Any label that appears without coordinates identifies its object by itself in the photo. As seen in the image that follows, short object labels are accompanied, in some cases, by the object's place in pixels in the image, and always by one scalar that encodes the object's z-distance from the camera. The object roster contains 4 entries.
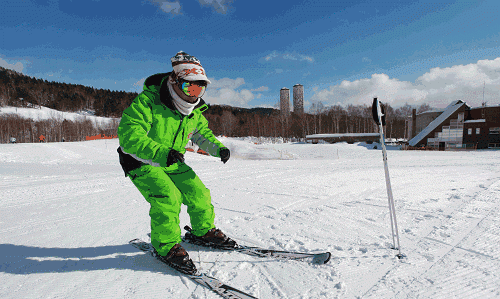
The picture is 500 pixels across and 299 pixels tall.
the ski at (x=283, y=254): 2.25
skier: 2.04
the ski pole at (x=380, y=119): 2.41
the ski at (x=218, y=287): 1.82
